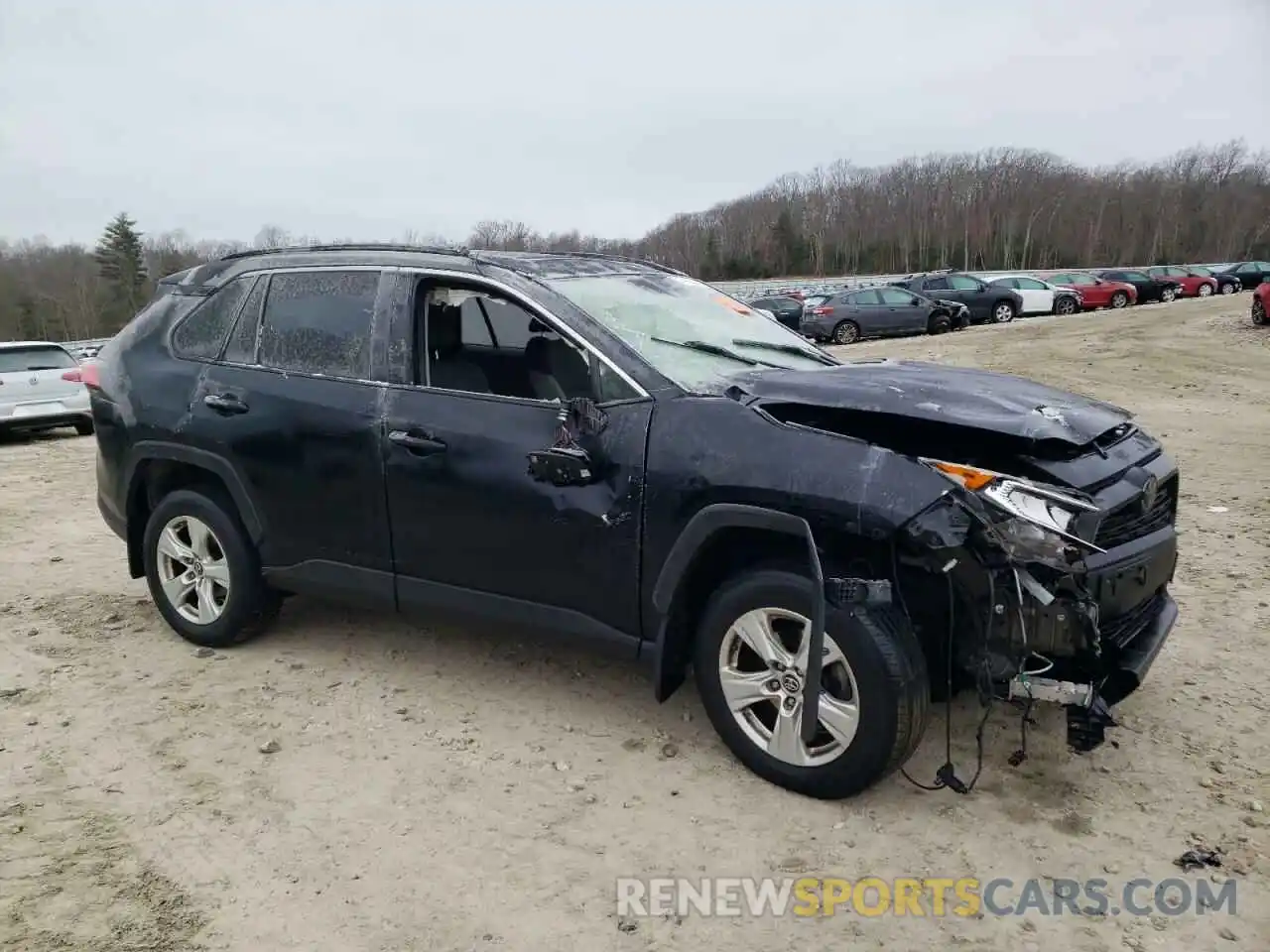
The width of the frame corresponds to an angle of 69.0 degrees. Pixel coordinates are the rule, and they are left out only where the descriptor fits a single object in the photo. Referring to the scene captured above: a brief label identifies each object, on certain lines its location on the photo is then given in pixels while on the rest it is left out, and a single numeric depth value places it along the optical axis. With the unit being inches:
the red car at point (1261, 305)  794.2
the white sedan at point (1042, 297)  1212.5
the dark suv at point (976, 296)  1139.3
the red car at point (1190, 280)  1529.3
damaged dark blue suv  115.8
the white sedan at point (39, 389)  512.1
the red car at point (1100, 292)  1312.7
